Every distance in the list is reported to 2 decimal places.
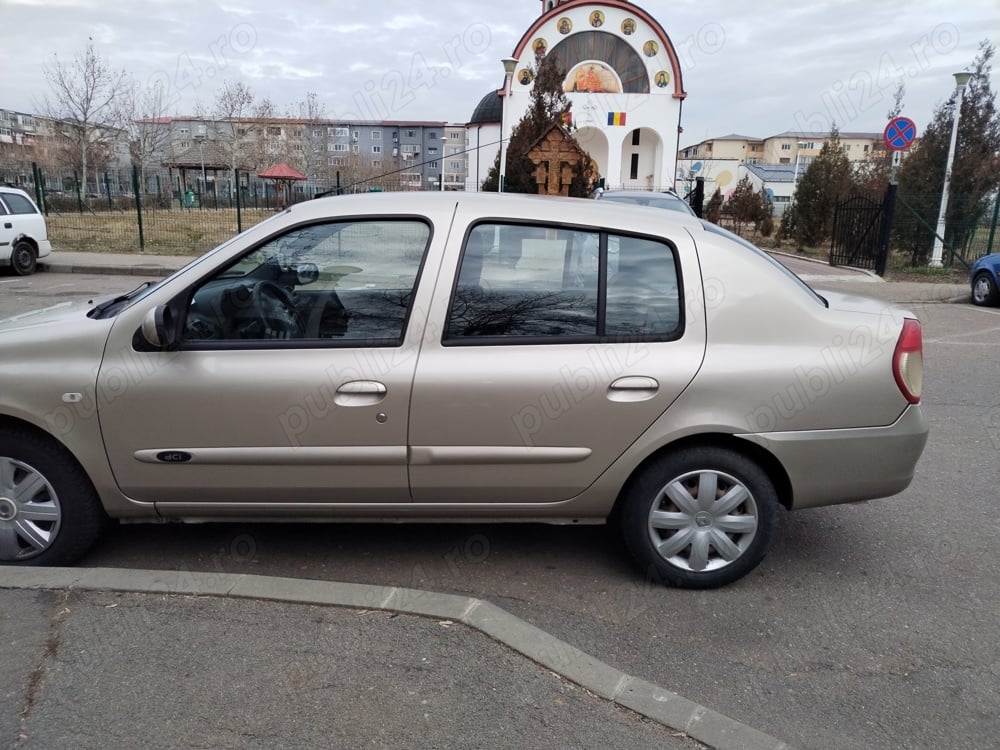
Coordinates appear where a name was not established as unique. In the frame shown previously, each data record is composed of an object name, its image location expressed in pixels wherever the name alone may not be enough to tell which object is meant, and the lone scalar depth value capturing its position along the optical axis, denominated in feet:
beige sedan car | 10.30
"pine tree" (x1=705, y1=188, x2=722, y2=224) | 99.60
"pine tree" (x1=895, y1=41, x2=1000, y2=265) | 59.72
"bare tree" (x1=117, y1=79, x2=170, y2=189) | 141.21
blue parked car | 41.47
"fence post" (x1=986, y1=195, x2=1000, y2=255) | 55.21
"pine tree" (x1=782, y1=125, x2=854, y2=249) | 77.41
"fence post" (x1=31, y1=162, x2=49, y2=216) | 67.87
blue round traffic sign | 50.01
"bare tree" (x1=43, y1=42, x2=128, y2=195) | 116.98
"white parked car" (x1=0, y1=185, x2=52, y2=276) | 47.59
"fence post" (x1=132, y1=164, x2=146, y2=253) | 63.57
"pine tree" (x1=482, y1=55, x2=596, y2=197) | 73.36
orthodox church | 129.49
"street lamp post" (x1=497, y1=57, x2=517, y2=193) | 82.54
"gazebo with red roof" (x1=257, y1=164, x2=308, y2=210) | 103.42
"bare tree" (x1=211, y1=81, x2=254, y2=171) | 153.99
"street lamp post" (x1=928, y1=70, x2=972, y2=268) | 56.49
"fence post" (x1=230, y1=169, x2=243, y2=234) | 66.44
